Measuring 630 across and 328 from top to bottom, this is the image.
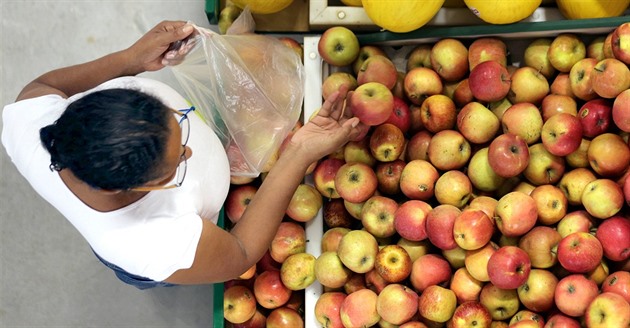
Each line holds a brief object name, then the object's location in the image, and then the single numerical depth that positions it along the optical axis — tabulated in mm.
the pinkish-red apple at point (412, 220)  1740
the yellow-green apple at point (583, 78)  1713
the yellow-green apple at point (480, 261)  1664
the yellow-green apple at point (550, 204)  1681
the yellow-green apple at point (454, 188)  1743
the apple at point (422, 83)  1849
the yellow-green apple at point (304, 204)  1880
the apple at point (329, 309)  1798
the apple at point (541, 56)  1834
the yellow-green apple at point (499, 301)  1671
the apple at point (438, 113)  1807
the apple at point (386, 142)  1807
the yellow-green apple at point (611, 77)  1622
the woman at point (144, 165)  1149
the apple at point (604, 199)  1609
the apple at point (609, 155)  1637
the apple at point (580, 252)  1562
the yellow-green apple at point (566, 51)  1770
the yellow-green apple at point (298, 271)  1852
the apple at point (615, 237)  1588
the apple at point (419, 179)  1781
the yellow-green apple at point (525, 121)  1732
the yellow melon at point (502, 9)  1705
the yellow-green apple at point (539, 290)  1628
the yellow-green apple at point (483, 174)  1753
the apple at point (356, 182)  1797
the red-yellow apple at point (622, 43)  1644
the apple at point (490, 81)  1746
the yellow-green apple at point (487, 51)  1817
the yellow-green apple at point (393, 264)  1733
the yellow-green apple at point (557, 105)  1745
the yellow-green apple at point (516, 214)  1635
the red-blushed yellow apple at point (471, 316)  1646
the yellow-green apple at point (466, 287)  1706
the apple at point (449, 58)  1842
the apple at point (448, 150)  1772
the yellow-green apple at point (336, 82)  1899
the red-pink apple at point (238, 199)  1956
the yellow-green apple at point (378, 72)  1828
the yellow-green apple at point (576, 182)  1688
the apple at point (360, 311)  1751
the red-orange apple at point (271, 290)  1907
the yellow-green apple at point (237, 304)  1926
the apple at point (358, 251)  1756
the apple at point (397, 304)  1694
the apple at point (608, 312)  1482
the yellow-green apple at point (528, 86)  1783
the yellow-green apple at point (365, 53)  1923
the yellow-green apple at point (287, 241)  1892
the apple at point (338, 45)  1878
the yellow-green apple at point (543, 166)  1725
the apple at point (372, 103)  1713
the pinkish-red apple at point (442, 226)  1689
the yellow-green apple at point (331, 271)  1802
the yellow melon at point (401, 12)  1695
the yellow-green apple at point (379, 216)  1803
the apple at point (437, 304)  1675
